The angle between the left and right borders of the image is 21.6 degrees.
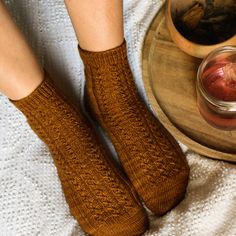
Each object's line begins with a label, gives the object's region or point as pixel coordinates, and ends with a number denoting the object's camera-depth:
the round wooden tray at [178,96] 0.95
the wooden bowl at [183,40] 0.91
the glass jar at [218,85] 0.89
